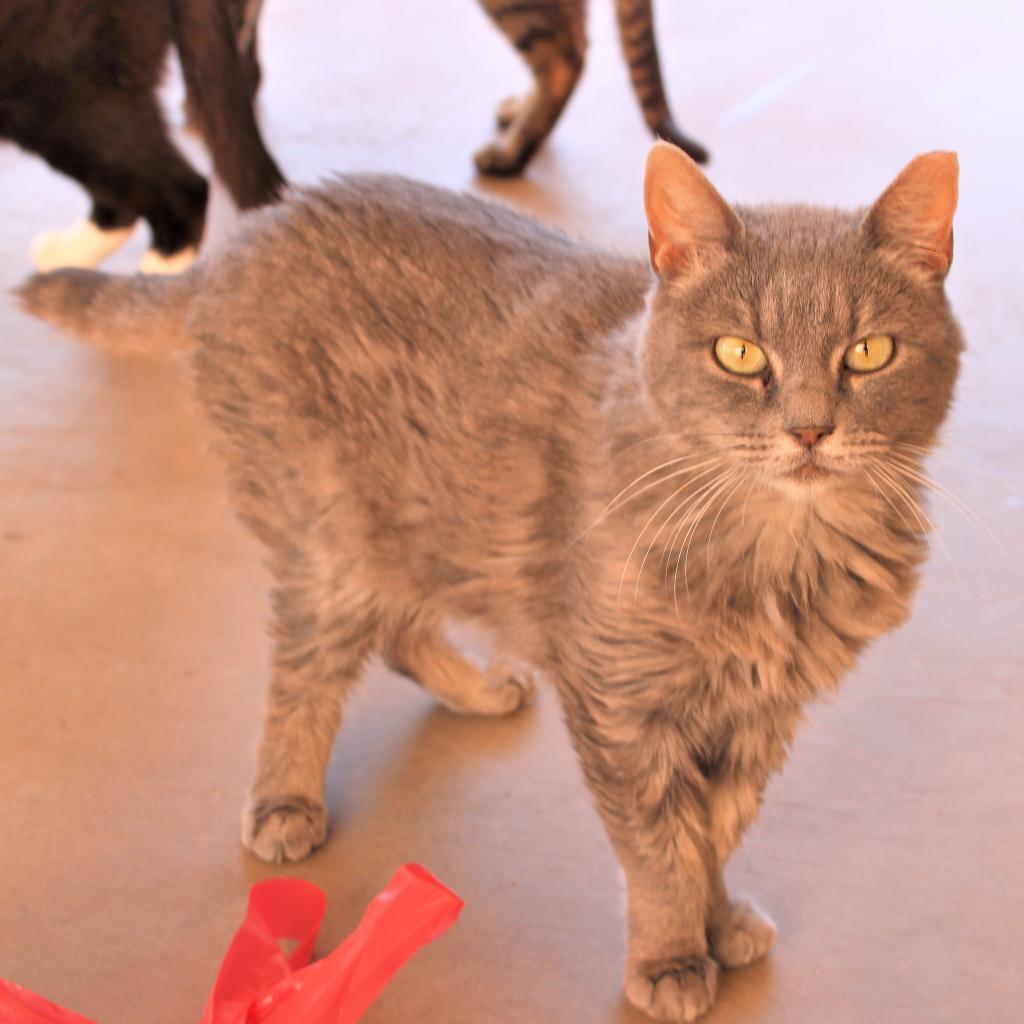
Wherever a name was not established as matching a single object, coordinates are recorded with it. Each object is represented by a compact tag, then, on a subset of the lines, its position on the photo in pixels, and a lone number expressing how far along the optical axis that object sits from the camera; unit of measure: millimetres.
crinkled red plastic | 1056
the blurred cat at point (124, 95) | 1456
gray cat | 1028
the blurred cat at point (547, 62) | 1746
